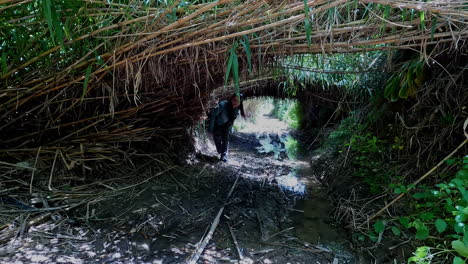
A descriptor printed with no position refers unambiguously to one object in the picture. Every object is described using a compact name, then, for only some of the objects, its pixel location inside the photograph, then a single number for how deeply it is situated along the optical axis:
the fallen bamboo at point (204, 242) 1.75
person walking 4.47
